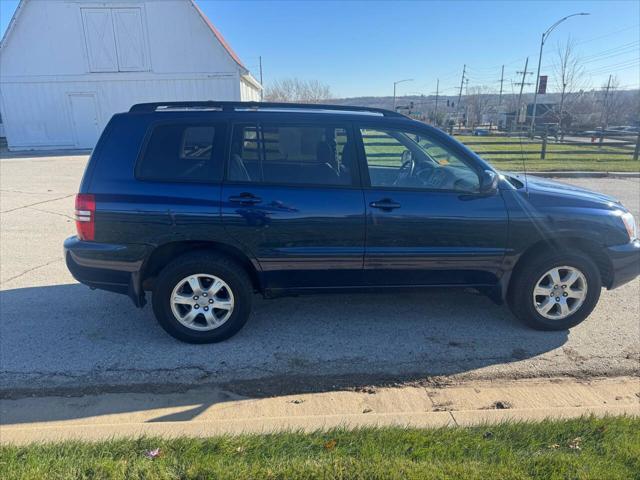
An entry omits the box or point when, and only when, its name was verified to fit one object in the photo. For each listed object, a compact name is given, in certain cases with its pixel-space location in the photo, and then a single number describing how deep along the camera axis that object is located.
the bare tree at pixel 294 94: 67.88
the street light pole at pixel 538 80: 21.50
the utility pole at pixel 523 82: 42.34
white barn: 20.88
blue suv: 3.31
